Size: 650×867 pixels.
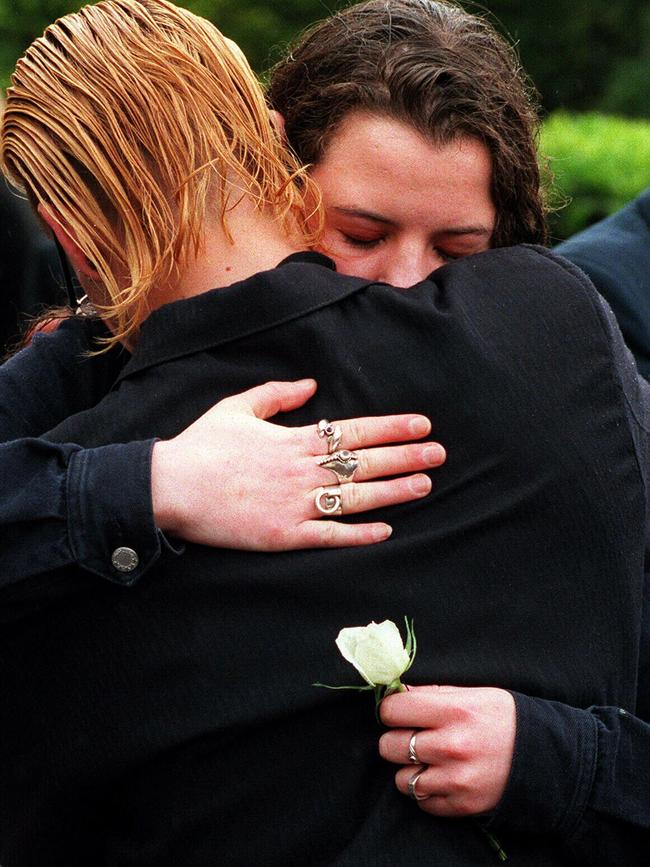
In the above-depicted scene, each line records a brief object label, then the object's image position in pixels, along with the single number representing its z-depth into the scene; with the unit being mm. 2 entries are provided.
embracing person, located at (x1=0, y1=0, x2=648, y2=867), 3110
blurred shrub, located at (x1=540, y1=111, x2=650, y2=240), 7356
